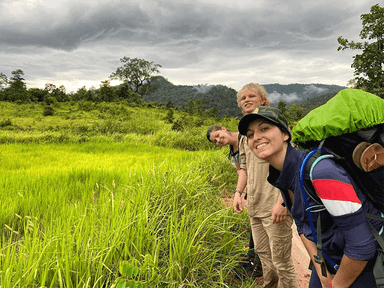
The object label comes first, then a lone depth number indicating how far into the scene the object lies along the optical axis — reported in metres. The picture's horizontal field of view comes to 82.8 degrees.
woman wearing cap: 0.88
